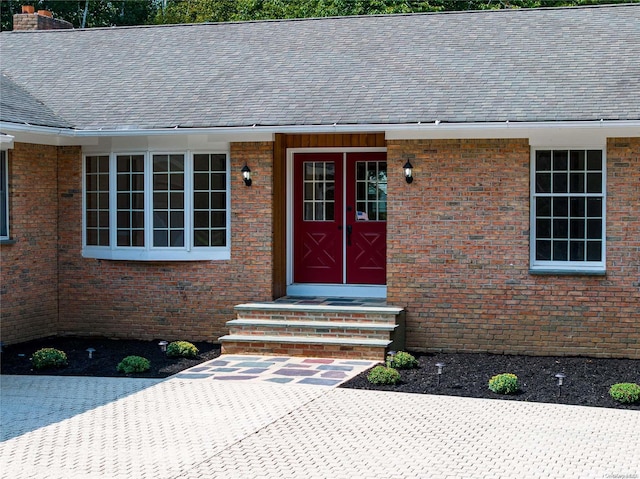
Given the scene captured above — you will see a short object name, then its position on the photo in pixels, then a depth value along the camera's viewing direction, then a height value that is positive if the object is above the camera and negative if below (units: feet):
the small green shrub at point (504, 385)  34.76 -6.00
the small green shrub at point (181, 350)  42.27 -5.81
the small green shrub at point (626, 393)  33.12 -6.01
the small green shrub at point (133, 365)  38.68 -5.95
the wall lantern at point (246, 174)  45.21 +2.25
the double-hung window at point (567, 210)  42.45 +0.55
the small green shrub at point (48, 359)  39.86 -5.88
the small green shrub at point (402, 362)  39.15 -5.82
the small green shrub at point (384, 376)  36.14 -5.94
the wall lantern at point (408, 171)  43.09 +2.31
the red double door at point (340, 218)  47.75 +0.17
